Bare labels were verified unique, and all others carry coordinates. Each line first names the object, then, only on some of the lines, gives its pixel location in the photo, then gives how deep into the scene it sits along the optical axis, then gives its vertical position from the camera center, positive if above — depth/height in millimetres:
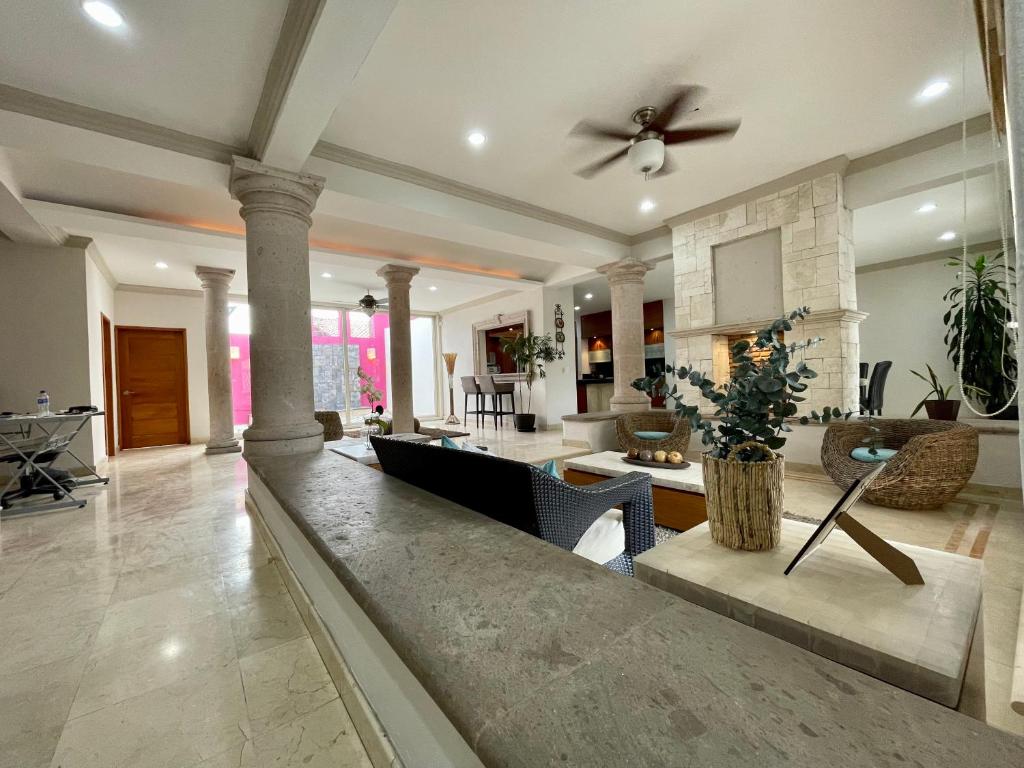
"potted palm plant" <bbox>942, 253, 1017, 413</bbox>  4027 +257
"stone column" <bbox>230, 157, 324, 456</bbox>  2951 +611
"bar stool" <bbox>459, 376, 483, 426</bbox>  8672 -32
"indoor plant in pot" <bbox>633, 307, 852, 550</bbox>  1096 -190
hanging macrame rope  1054 +865
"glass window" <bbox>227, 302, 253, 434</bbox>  8883 +620
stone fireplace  4043 +1049
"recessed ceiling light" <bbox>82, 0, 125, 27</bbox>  1912 +1820
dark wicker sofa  1418 -426
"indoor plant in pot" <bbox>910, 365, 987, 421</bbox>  3562 -347
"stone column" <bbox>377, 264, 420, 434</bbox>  5949 +680
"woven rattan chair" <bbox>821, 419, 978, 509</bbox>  2811 -688
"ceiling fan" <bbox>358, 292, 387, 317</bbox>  7562 +1588
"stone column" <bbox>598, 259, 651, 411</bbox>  5918 +770
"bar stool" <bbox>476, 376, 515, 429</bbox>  8203 -124
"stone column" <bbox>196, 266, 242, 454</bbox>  6137 +504
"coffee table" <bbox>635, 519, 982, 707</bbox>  720 -487
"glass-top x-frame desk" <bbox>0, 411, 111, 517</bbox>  3266 -630
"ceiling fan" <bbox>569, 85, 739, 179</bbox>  2709 +1702
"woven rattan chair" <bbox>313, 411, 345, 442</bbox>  5273 -396
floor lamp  9679 +239
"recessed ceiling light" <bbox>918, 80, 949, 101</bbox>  2895 +1982
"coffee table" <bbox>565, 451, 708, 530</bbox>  2566 -725
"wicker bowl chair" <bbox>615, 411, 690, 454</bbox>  4429 -524
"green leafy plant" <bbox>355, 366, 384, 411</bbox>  5449 -26
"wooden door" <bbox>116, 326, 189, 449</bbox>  6730 +183
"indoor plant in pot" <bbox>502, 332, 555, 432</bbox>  7609 +523
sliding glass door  9211 +745
